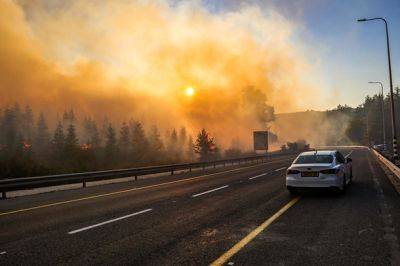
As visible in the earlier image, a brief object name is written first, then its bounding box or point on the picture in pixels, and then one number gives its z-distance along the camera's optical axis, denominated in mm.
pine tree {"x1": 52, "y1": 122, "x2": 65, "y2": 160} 124206
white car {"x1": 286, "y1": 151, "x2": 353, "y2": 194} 11805
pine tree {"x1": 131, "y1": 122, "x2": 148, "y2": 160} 137500
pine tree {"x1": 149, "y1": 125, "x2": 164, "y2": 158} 137950
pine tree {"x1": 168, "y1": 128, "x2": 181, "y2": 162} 193050
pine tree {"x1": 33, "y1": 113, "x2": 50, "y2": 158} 143412
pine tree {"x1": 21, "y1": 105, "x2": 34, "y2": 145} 184875
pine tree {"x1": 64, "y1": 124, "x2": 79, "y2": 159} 112312
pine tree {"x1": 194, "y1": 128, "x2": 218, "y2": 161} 106175
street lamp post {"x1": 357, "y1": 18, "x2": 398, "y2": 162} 25875
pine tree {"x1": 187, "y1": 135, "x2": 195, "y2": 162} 181850
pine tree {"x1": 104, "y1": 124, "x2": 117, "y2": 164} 128750
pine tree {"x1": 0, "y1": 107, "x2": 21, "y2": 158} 131538
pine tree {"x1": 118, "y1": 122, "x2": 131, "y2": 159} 154000
